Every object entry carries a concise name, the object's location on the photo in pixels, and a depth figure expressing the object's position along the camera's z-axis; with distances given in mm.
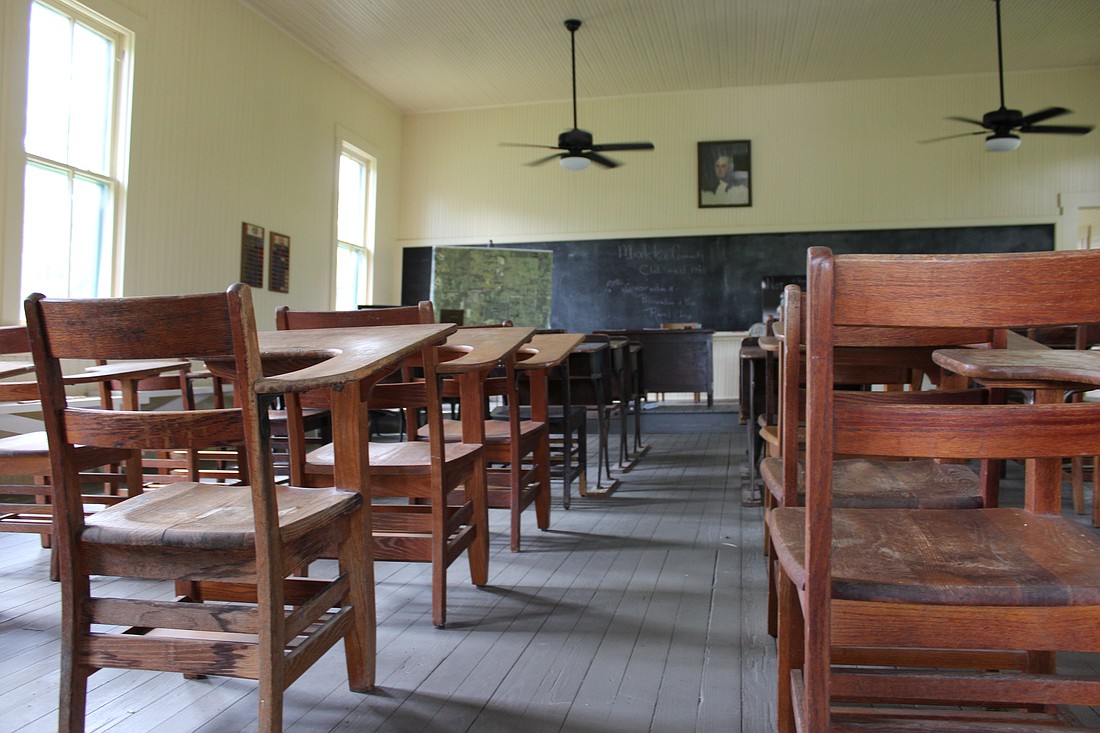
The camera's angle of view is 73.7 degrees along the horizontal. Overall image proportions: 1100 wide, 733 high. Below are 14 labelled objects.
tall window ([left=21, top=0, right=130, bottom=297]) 4789
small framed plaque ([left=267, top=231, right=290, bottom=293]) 7105
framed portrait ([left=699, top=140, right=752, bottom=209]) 8781
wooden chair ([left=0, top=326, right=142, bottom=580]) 2068
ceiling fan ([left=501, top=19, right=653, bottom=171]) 7172
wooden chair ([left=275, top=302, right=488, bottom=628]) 1835
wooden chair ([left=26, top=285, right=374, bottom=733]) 1107
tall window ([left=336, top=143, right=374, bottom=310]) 8703
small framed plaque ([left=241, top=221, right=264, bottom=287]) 6680
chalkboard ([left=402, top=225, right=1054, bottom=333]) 8305
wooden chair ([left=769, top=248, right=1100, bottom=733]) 770
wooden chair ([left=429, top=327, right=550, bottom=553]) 2557
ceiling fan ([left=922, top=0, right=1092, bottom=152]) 6288
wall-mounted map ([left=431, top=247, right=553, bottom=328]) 8734
